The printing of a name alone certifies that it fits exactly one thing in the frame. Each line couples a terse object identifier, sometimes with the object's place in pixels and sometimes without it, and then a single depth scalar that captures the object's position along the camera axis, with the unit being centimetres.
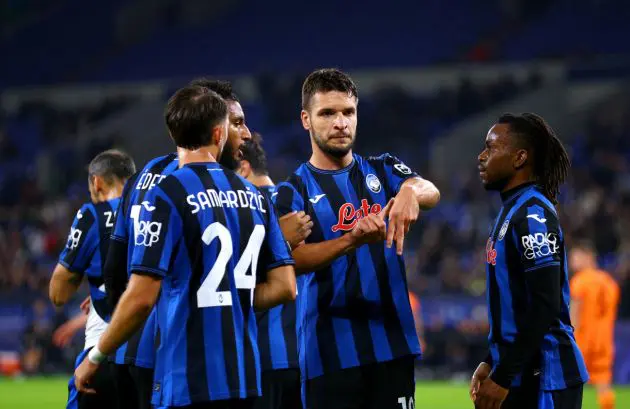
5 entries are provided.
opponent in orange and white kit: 2644
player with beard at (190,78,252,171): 1138
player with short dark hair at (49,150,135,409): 1298
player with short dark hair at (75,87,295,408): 854
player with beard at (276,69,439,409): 1091
